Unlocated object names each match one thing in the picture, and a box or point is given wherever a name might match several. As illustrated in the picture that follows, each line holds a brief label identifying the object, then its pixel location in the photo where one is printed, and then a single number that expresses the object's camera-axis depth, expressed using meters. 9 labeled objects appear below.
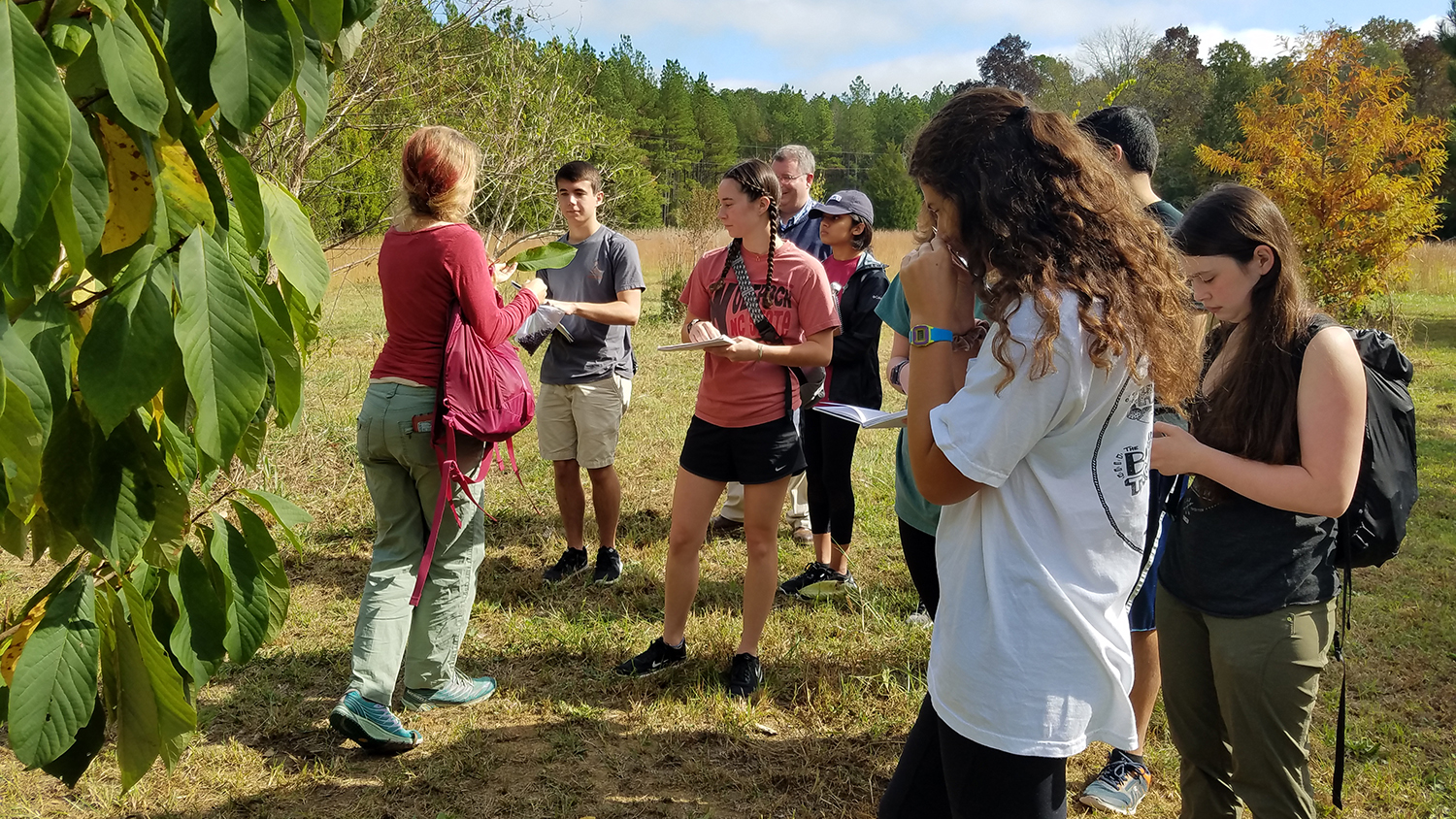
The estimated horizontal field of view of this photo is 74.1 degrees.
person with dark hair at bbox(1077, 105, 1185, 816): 2.96
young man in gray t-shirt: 4.83
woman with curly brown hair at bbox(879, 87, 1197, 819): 1.58
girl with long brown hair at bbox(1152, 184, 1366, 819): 2.13
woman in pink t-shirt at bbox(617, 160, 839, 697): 3.64
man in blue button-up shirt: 5.45
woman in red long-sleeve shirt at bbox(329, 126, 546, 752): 3.17
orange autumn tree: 11.89
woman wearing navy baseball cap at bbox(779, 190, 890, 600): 4.85
